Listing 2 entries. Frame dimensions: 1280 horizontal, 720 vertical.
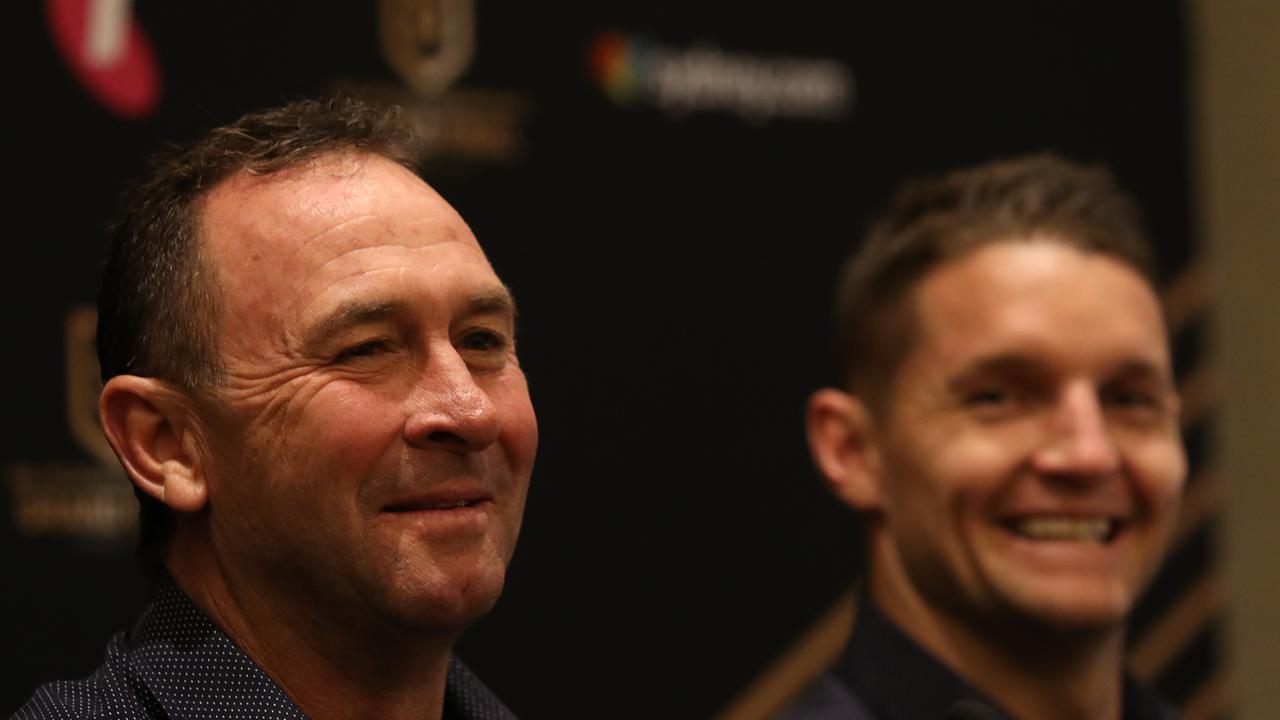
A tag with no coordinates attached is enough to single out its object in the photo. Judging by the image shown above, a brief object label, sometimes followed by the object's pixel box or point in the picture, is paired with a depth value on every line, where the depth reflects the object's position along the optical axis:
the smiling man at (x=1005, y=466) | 3.48
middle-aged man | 3.19
